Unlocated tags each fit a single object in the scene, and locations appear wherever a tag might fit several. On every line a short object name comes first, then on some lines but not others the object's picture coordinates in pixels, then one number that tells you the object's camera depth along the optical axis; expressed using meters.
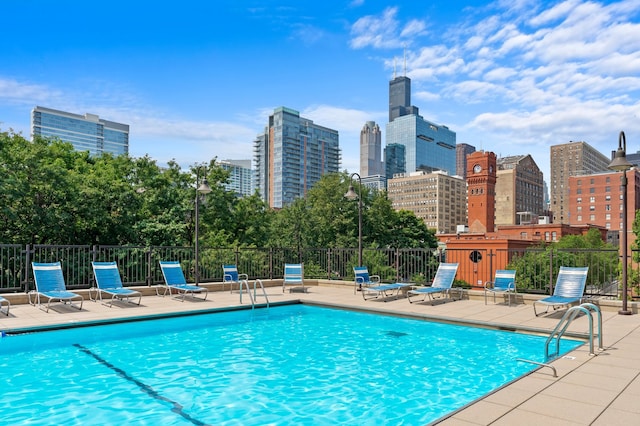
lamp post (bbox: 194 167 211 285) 14.46
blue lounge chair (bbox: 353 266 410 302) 13.95
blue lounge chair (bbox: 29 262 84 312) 11.09
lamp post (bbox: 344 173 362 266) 15.96
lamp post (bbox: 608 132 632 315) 9.65
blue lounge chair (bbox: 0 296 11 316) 10.07
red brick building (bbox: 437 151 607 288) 87.62
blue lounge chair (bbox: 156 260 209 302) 13.33
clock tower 95.31
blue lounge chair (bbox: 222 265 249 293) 15.37
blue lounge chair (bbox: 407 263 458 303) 13.10
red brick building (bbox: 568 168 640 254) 107.06
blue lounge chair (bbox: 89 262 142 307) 12.27
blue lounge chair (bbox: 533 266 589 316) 10.78
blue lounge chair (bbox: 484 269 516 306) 12.26
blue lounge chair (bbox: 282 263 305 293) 15.70
